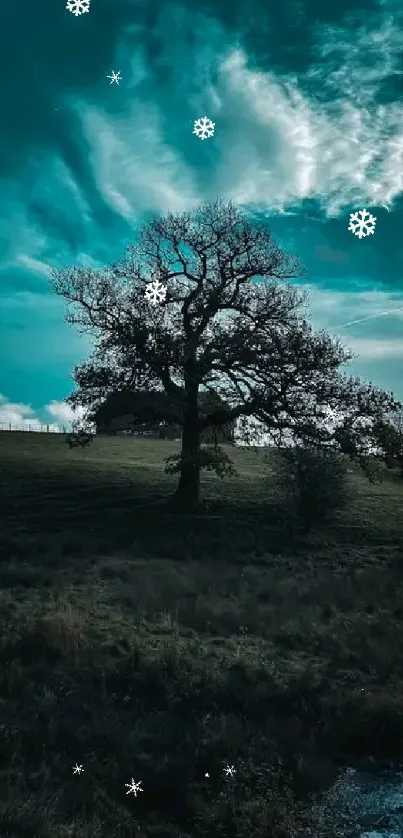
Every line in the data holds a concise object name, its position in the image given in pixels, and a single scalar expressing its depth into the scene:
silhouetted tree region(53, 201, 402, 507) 31.86
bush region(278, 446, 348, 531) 31.92
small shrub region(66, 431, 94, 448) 33.85
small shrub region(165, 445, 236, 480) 30.83
